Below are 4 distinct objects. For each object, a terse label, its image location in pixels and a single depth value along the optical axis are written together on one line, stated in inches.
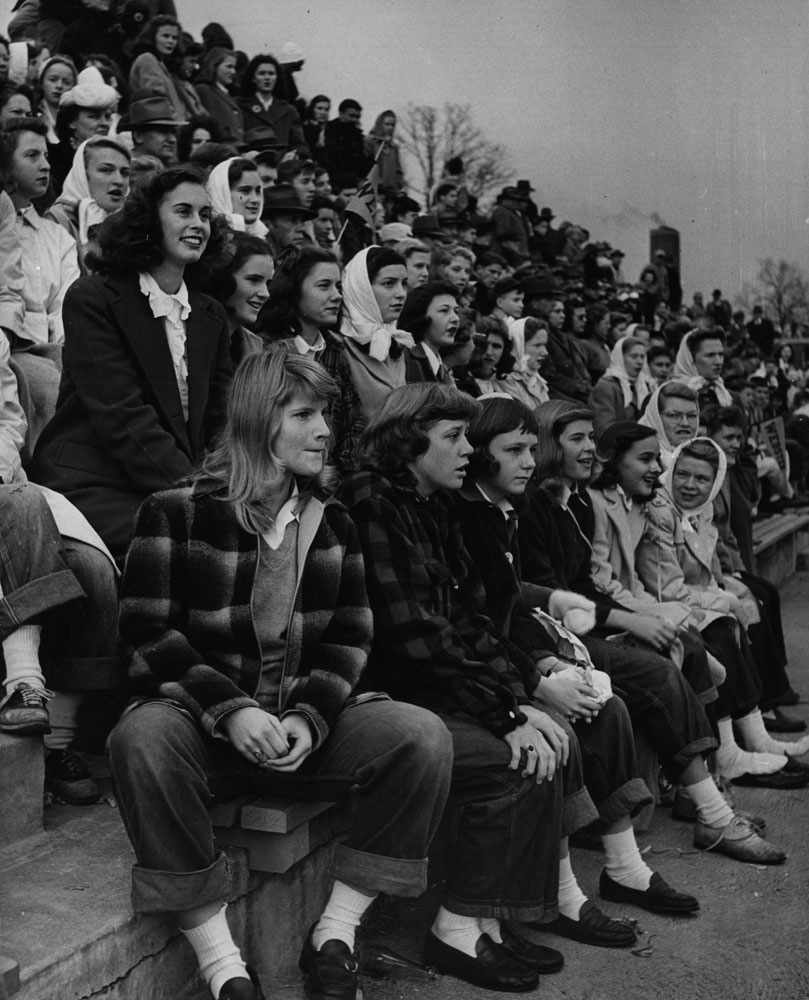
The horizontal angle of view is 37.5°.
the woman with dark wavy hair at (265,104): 479.2
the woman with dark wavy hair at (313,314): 210.4
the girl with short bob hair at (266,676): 108.0
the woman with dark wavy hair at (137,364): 142.2
